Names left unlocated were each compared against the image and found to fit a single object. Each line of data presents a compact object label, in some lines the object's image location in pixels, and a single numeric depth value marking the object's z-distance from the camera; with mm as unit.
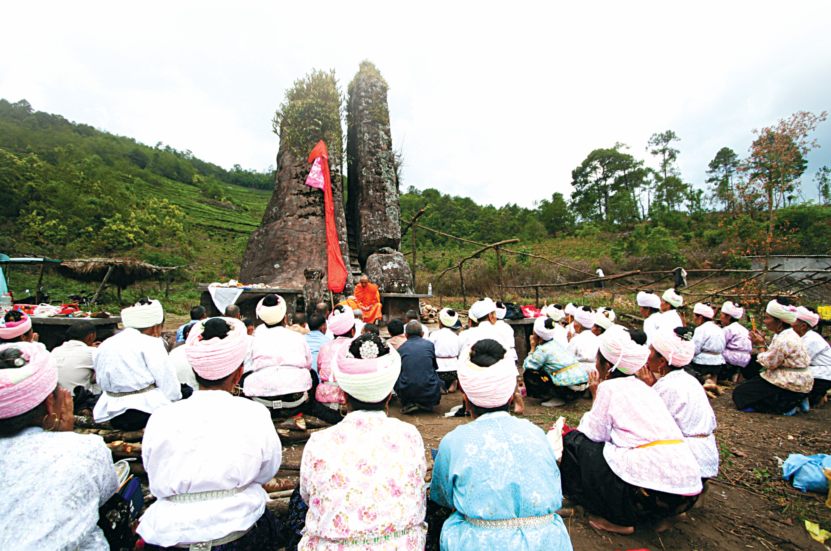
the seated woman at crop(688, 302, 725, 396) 5566
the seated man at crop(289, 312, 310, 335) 5387
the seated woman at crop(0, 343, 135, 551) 1381
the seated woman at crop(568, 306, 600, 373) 5051
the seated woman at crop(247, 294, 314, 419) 3623
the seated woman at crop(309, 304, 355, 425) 3943
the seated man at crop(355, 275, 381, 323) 8586
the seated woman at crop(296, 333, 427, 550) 1461
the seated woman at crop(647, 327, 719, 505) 2541
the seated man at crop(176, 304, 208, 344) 4868
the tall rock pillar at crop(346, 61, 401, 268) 11031
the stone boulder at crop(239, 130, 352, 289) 10344
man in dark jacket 4512
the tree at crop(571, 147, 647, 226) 39844
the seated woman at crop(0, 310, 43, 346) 3645
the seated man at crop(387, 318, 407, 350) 5156
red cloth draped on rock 10062
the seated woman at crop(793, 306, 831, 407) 4340
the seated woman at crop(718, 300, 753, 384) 5582
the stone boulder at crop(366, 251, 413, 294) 10219
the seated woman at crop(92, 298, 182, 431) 3025
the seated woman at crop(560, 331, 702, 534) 2104
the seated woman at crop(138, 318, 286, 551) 1527
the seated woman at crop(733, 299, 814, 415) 4188
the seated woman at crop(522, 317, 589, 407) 4770
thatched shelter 9281
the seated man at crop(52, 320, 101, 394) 3740
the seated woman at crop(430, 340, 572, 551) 1527
